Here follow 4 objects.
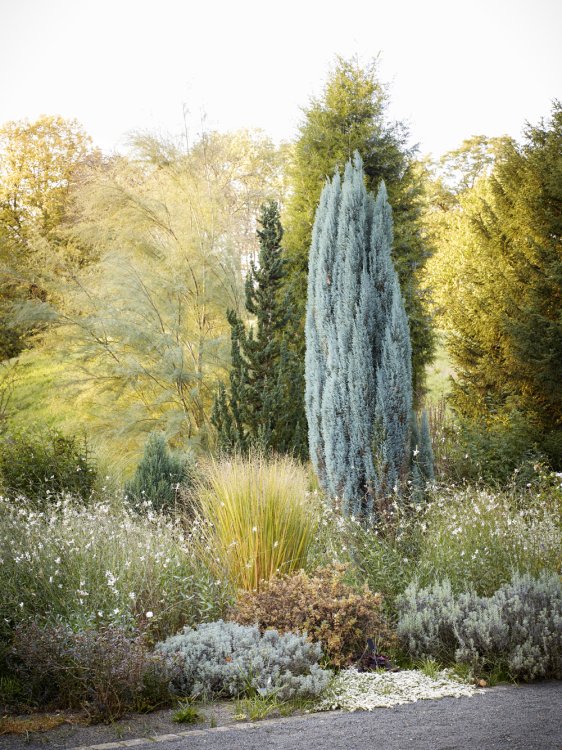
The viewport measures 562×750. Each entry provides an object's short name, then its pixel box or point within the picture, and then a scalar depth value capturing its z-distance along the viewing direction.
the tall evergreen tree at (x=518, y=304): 8.55
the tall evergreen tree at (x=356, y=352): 6.21
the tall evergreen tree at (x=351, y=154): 10.38
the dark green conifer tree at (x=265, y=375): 8.30
